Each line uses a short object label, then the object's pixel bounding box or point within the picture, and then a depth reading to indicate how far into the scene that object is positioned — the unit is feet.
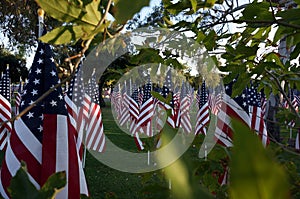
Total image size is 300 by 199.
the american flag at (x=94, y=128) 22.04
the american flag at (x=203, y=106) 24.85
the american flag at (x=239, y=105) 10.33
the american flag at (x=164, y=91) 27.64
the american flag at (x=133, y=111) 30.83
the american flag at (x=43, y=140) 7.77
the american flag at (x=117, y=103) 47.41
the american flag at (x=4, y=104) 21.27
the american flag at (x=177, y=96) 35.14
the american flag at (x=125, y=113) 35.94
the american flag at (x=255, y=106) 14.34
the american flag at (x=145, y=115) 25.95
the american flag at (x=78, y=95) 20.08
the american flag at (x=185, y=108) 28.62
